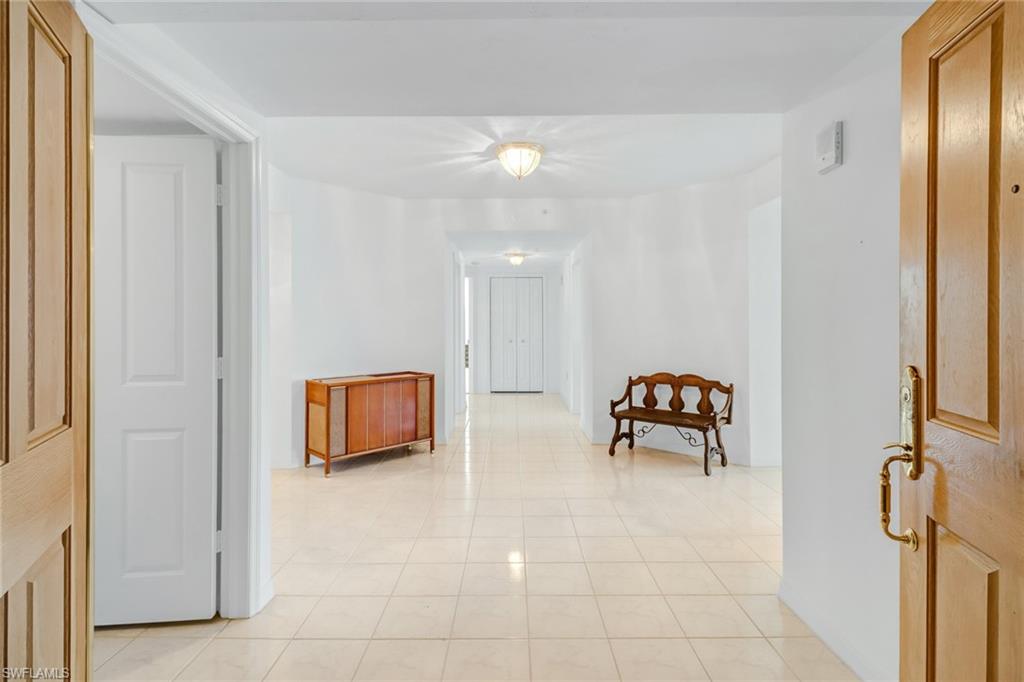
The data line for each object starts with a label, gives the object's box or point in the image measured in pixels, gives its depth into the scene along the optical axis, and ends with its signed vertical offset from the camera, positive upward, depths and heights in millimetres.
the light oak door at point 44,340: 991 +5
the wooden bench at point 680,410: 4898 -671
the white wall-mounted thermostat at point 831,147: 2072 +725
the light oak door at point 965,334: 955 +9
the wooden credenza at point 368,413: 4766 -662
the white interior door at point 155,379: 2281 -155
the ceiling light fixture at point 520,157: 3852 +1288
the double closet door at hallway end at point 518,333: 10578 +143
